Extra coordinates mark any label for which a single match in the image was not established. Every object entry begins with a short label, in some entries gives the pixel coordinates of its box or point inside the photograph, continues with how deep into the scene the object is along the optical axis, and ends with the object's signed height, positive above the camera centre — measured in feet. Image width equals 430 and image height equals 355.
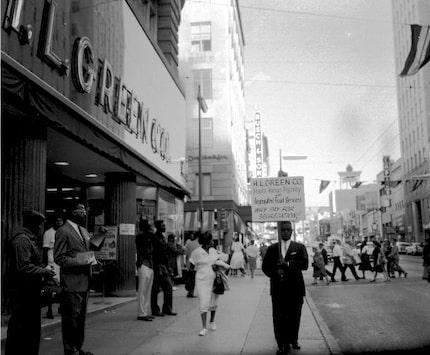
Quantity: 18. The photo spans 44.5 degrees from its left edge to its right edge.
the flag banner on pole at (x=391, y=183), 108.51 +10.03
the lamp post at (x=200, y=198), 89.21 +6.26
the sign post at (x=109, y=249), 40.34 -0.99
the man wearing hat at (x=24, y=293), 17.02 -1.83
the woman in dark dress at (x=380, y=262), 65.27 -3.78
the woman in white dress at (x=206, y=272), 27.27 -1.99
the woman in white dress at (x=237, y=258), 81.10 -3.70
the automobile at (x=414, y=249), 162.67 -5.78
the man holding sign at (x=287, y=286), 22.40 -2.29
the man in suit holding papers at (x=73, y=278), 20.17 -1.61
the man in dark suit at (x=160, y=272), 32.65 -2.30
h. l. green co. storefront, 24.71 +7.66
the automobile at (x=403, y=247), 182.37 -5.58
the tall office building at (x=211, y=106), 132.16 +33.33
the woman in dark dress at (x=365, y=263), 68.80 -4.09
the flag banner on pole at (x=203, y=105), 94.75 +26.40
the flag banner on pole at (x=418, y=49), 32.50 +11.49
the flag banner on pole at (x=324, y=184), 122.52 +11.37
